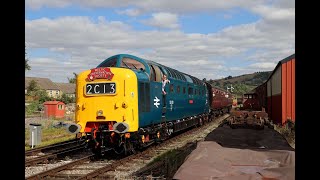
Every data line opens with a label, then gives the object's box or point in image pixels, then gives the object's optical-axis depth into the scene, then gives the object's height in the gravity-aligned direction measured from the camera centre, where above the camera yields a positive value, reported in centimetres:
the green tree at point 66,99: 7084 -35
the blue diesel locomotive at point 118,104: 1184 -25
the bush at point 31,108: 5211 -168
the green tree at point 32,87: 8383 +253
